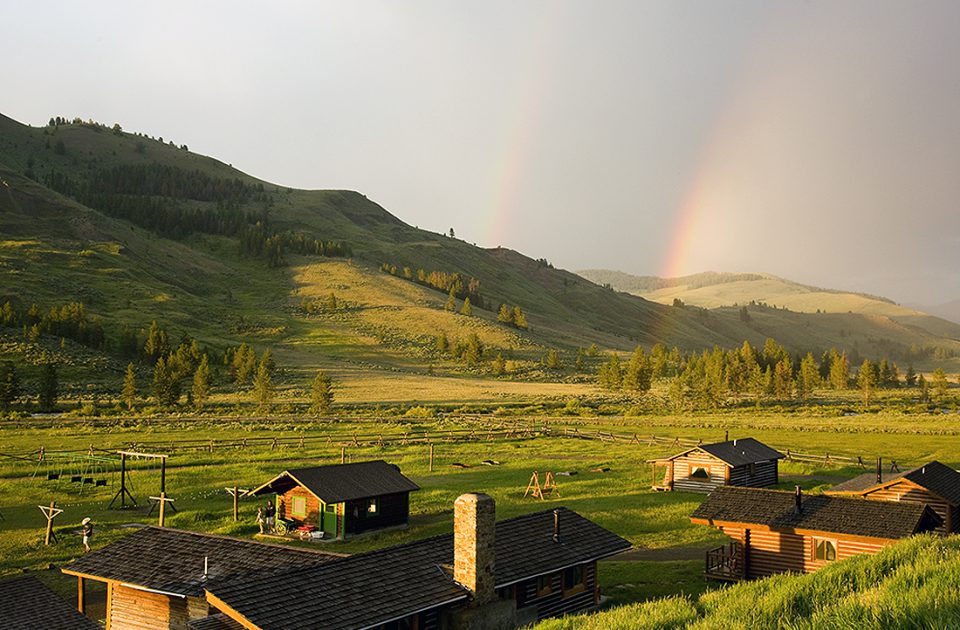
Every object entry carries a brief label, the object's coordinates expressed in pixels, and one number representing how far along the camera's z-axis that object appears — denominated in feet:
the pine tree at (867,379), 413.59
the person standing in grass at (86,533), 104.63
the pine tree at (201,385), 318.04
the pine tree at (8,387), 296.92
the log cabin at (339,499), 118.93
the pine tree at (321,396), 308.60
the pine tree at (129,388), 313.32
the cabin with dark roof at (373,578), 56.80
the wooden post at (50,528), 108.44
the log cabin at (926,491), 105.50
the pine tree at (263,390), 323.29
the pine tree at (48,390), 297.53
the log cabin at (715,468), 157.48
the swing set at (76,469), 156.35
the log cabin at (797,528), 86.54
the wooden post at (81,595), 77.61
